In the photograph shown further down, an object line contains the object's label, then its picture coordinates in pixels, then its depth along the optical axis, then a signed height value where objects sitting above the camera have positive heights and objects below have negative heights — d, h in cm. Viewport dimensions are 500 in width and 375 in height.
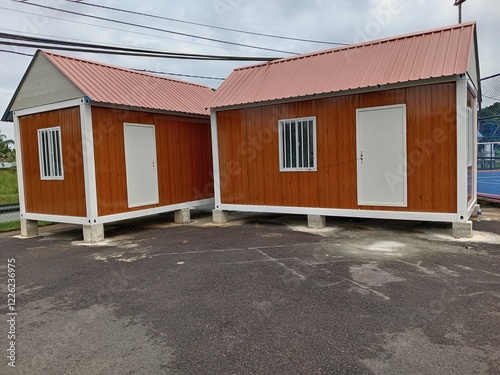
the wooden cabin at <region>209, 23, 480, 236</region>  691 +62
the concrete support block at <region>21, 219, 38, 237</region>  929 -117
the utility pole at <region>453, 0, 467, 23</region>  1781 +668
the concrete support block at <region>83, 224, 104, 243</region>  797 -115
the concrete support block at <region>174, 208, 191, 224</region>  1006 -112
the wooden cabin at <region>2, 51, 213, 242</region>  798 +62
